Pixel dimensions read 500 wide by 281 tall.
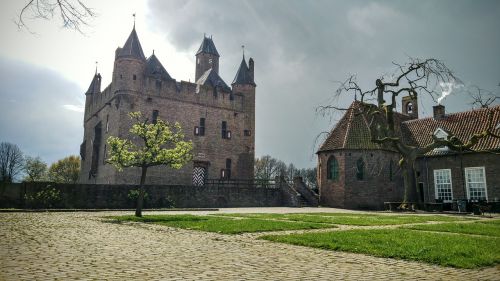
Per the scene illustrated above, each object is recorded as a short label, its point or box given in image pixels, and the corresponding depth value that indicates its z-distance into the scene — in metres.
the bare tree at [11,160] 64.12
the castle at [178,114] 34.41
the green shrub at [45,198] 21.41
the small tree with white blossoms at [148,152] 16.38
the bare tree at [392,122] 21.89
